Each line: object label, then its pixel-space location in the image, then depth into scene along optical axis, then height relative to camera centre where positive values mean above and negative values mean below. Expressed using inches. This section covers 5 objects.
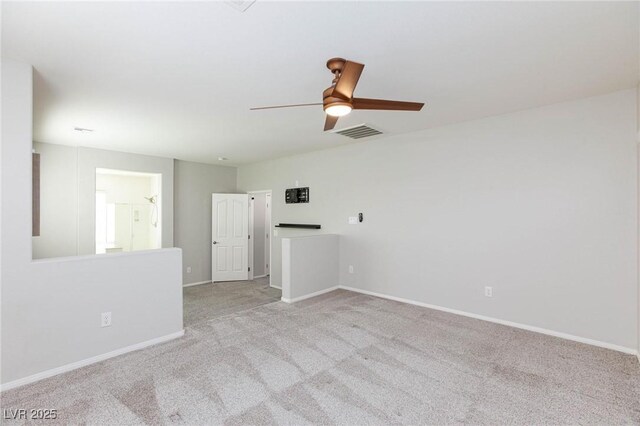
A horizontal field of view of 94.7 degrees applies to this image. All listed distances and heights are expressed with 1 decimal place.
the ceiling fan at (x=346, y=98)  76.5 +33.3
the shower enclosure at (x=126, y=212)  253.1 +1.6
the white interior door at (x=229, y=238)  257.3 -21.7
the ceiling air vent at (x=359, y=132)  165.8 +47.6
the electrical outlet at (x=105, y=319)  111.8 -40.1
